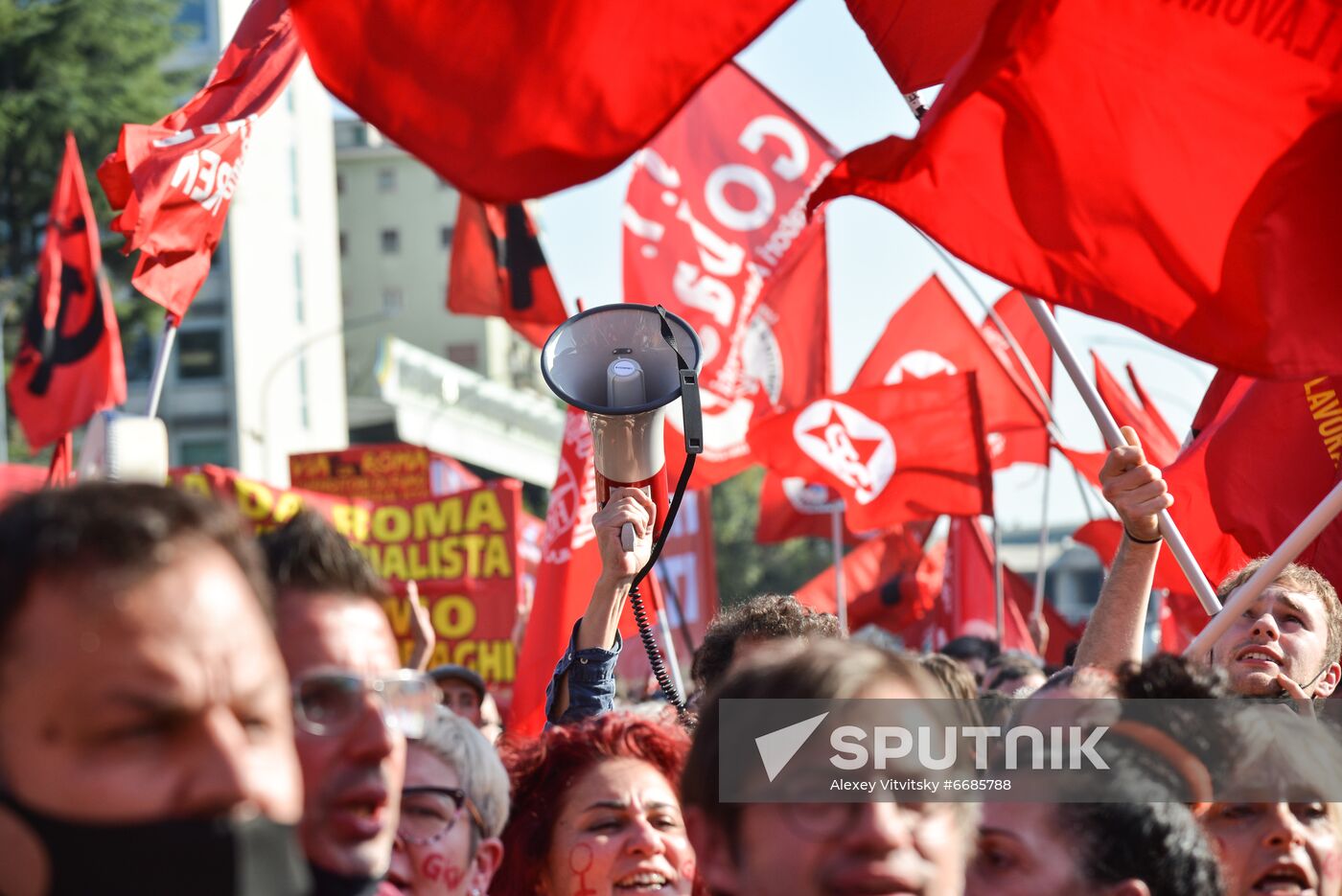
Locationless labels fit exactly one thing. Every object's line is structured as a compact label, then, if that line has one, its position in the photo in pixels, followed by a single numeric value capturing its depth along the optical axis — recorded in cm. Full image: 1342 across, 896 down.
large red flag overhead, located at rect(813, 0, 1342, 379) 366
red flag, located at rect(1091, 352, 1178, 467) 886
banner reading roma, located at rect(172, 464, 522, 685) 1029
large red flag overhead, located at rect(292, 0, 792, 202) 353
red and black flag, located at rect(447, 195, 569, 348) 908
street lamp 3383
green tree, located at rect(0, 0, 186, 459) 2819
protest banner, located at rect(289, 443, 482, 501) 1694
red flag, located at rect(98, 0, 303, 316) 639
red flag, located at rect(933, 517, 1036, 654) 1170
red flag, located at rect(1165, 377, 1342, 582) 532
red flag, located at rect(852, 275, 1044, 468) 1152
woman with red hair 330
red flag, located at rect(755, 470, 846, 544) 1290
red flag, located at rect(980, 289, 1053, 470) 1242
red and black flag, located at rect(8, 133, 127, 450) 902
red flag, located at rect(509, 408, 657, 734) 644
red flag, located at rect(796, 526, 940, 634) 1263
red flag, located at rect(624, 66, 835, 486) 997
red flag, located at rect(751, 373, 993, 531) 971
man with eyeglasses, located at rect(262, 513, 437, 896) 201
